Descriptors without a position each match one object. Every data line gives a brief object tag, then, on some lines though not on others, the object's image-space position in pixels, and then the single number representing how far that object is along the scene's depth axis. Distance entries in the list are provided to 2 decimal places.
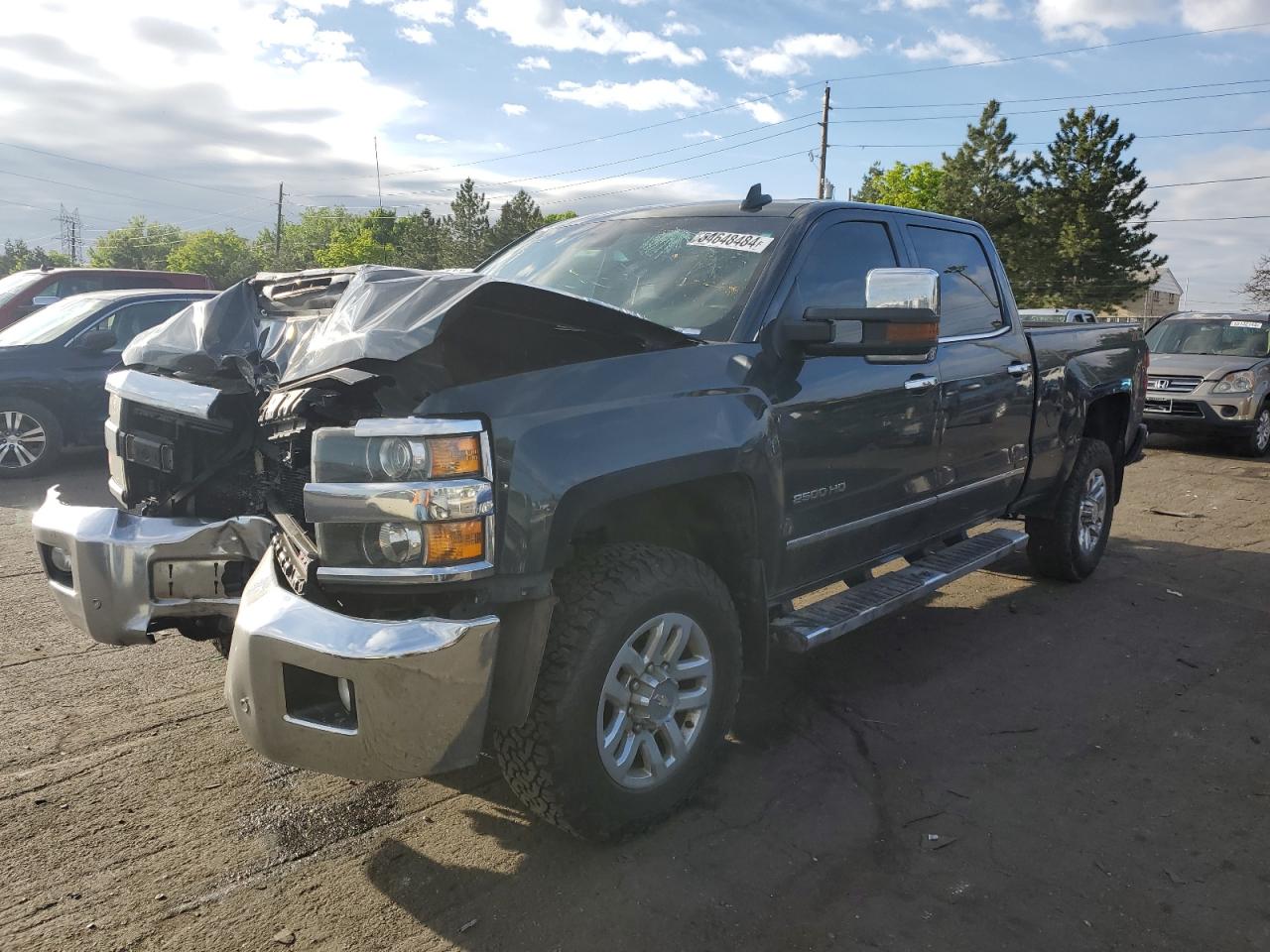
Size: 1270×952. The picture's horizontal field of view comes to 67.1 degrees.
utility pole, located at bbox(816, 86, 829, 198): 48.31
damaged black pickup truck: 2.42
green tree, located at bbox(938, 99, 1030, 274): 49.19
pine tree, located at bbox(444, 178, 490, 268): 63.44
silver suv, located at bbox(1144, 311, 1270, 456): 11.69
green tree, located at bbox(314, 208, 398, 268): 107.31
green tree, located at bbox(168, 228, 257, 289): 121.04
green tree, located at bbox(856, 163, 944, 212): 68.69
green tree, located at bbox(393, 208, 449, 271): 66.25
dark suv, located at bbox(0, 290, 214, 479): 8.38
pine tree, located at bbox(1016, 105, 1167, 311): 46.00
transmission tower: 118.90
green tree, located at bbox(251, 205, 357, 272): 137.29
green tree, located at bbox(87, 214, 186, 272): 133.62
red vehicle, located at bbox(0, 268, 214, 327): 10.61
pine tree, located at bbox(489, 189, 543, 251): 63.25
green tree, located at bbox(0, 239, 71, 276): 111.38
